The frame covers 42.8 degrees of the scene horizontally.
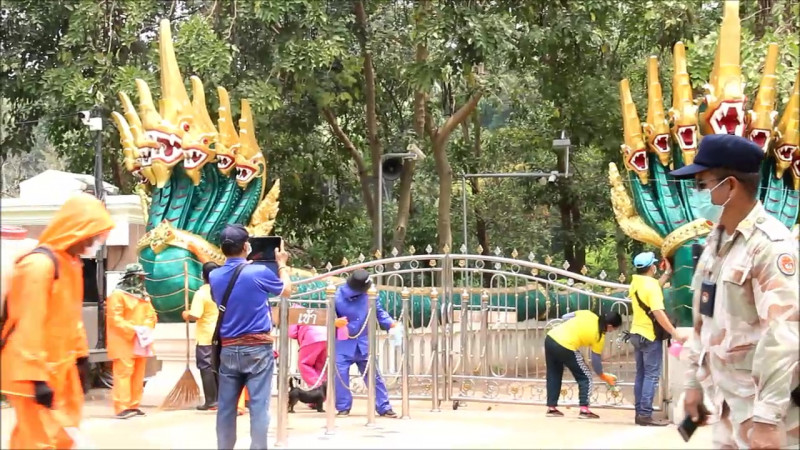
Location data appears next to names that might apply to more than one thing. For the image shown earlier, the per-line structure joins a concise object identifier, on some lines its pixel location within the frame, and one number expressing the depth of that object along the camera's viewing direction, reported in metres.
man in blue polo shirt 6.47
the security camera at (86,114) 12.14
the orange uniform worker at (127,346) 9.84
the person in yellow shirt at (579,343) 9.57
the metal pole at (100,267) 11.23
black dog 9.99
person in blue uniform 9.77
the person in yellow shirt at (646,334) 9.00
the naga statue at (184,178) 12.54
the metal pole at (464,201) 20.51
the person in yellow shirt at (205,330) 10.14
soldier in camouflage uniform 3.64
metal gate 10.75
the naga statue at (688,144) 10.80
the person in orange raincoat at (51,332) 4.77
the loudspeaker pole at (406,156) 17.72
